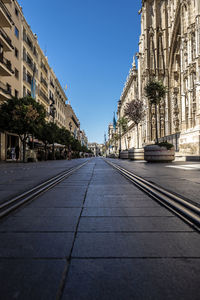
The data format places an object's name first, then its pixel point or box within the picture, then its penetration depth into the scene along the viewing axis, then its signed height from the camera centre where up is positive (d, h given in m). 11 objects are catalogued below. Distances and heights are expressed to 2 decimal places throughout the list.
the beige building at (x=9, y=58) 23.52 +12.06
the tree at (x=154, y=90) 17.91 +5.32
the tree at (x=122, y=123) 51.23 +7.29
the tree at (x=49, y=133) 30.89 +2.98
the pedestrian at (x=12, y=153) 24.31 -0.04
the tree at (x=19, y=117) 20.45 +3.54
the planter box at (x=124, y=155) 30.30 -0.31
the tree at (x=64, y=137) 41.65 +3.21
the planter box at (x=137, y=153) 20.25 -0.03
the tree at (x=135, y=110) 24.31 +4.91
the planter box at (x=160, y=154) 14.30 -0.09
